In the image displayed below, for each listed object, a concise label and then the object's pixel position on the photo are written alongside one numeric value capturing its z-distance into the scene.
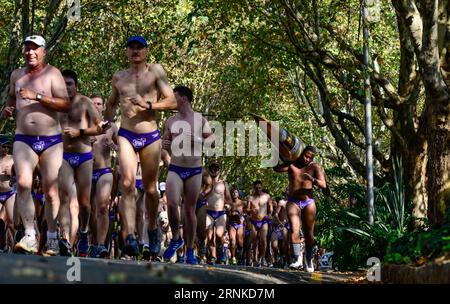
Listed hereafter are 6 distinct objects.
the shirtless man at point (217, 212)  22.97
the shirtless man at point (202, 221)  16.98
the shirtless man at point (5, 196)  18.11
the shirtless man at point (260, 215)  27.06
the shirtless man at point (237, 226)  27.56
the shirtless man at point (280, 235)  27.03
